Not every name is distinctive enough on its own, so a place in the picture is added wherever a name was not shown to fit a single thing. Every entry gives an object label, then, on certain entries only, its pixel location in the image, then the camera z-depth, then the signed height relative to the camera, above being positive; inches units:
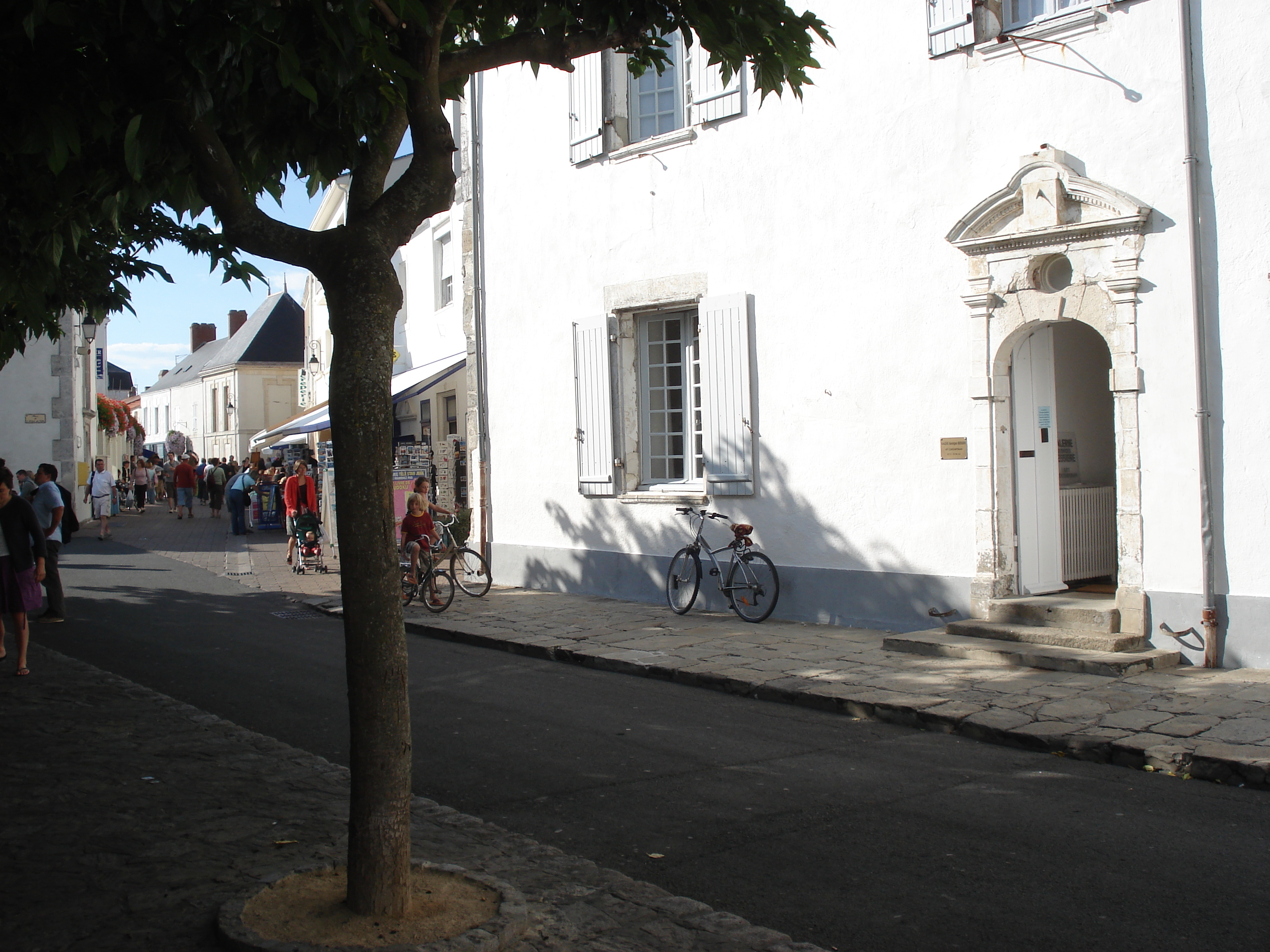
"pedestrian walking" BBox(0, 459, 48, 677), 347.6 -13.7
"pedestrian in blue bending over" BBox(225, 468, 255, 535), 976.3 +12.1
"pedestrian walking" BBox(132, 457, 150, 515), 1405.0 +35.4
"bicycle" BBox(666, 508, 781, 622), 428.5 -30.5
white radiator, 387.9 -14.2
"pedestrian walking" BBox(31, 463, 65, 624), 451.5 -2.6
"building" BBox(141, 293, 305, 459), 2096.5 +249.9
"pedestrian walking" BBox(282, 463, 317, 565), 690.8 +7.9
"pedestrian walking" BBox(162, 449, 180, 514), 1395.2 +46.7
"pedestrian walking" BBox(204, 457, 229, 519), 1256.8 +29.3
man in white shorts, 938.1 +17.7
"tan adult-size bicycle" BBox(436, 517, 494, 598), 528.7 -29.8
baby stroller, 671.8 -16.3
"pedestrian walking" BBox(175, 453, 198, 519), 1262.3 +31.9
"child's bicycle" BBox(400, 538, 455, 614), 488.7 -34.5
